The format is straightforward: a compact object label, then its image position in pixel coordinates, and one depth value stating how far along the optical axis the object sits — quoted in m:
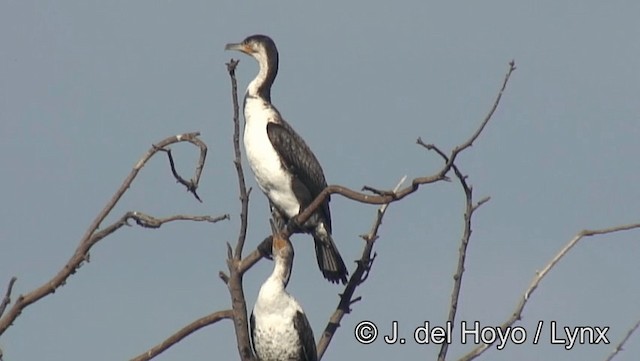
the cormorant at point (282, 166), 22.16
